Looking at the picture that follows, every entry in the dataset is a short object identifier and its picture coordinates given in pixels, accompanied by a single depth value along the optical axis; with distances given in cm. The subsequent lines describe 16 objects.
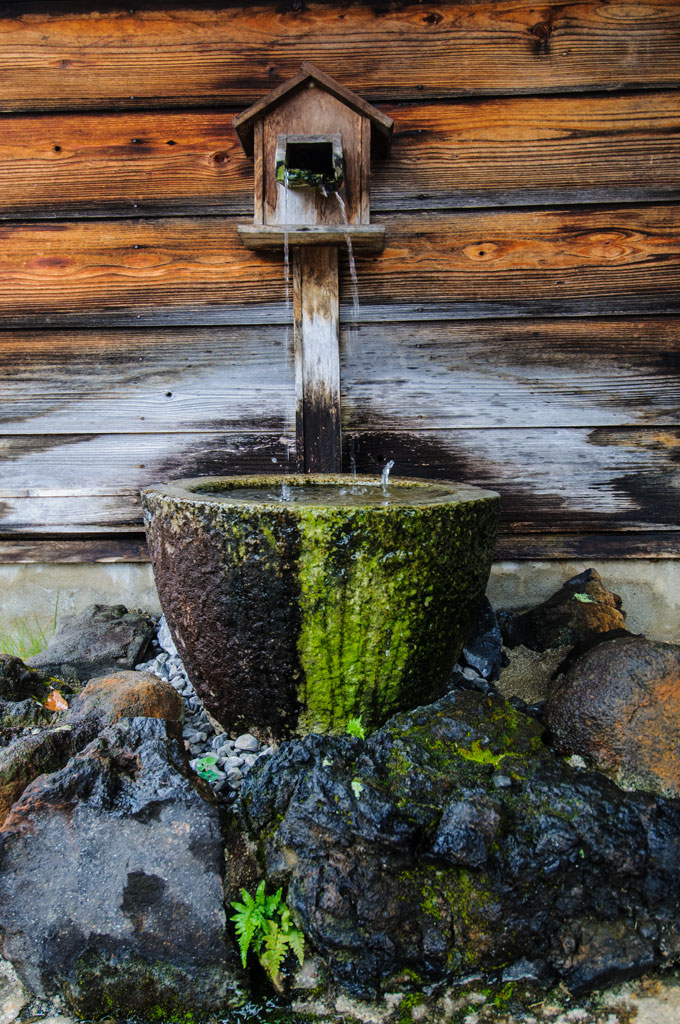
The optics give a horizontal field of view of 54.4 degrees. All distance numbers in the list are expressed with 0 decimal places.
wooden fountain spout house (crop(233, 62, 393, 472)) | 273
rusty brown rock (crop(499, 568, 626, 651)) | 286
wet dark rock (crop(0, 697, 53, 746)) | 207
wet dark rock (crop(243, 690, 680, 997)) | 151
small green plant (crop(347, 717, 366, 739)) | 202
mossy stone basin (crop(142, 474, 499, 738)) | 187
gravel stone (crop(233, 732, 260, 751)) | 217
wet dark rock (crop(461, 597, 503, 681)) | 273
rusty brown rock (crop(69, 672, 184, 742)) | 208
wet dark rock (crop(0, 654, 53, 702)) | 238
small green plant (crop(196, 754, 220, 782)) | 205
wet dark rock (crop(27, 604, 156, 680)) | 285
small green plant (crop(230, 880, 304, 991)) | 149
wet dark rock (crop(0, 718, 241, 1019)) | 148
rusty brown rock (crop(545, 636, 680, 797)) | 188
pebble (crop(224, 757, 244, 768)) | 212
